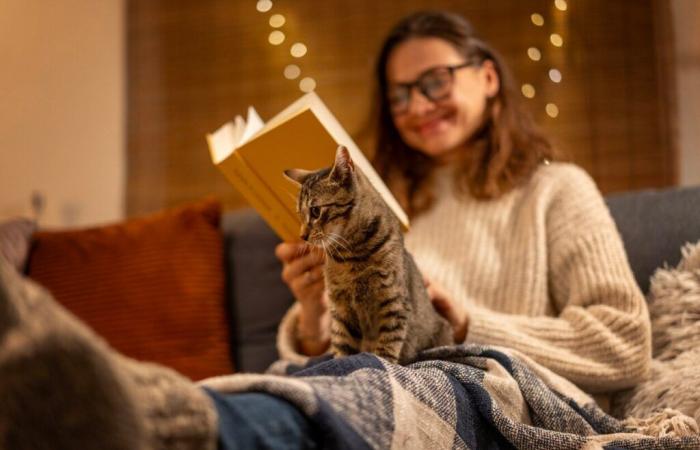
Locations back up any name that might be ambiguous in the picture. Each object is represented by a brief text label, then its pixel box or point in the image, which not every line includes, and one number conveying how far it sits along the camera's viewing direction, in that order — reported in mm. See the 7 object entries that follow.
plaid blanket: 518
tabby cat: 805
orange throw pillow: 1529
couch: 1528
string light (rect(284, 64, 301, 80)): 2342
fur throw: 901
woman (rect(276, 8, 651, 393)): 1034
